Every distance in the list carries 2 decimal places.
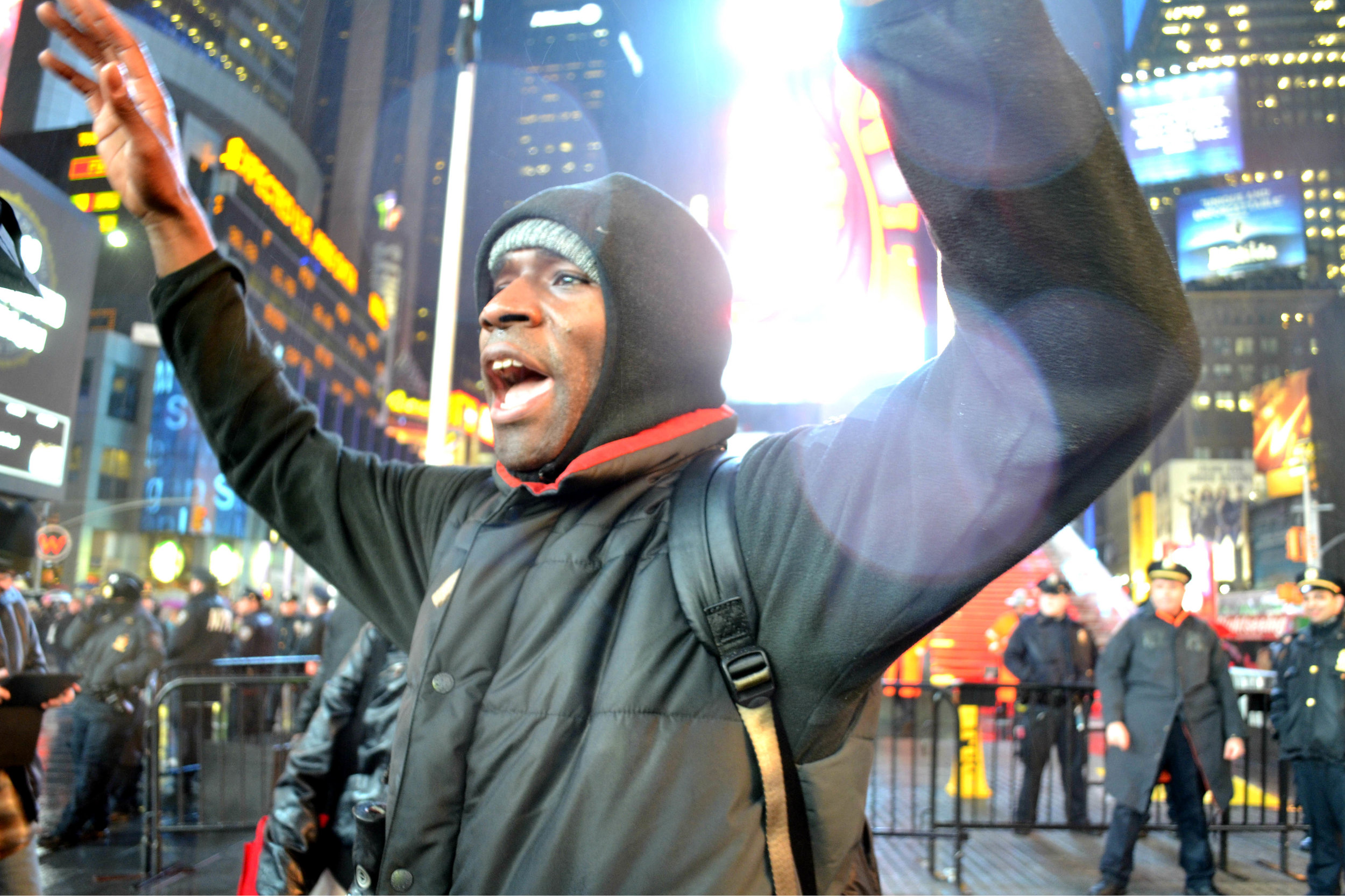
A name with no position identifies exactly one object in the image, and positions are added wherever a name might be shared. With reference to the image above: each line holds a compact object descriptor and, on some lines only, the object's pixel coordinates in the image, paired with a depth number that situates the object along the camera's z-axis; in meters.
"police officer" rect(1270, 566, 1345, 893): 5.84
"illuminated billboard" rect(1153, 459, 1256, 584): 43.06
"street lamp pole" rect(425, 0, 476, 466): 7.32
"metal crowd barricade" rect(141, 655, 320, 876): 6.20
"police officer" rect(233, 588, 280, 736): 10.39
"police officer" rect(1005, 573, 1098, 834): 7.43
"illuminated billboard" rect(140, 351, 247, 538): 46.28
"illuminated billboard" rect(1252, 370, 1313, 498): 31.05
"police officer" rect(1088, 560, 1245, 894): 6.00
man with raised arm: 0.83
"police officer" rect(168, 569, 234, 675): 9.29
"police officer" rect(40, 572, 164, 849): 6.75
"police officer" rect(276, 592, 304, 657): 13.64
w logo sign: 6.19
